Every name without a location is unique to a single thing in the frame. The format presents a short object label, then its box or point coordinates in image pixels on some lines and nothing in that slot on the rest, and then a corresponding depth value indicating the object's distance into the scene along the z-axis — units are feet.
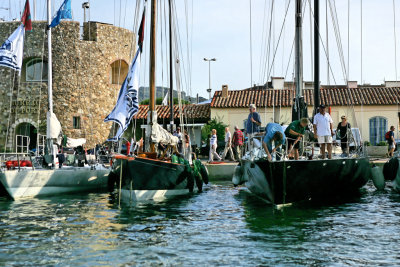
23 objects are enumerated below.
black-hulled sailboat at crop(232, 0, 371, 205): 44.24
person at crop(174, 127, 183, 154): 70.10
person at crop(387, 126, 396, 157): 81.68
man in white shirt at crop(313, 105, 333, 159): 47.24
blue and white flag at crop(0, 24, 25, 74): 64.64
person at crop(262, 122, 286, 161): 45.75
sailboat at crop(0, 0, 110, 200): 56.54
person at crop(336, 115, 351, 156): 54.08
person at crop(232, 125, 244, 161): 81.82
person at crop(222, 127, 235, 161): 82.84
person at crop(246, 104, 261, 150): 52.83
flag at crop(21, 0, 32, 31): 69.05
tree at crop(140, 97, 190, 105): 200.87
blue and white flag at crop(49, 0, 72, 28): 66.90
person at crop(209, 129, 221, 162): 83.27
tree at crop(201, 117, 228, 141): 116.06
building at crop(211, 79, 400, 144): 118.42
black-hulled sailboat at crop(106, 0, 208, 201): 51.75
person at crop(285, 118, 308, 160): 45.72
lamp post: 159.02
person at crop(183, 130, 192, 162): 59.54
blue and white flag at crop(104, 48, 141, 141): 57.57
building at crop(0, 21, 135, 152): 114.52
